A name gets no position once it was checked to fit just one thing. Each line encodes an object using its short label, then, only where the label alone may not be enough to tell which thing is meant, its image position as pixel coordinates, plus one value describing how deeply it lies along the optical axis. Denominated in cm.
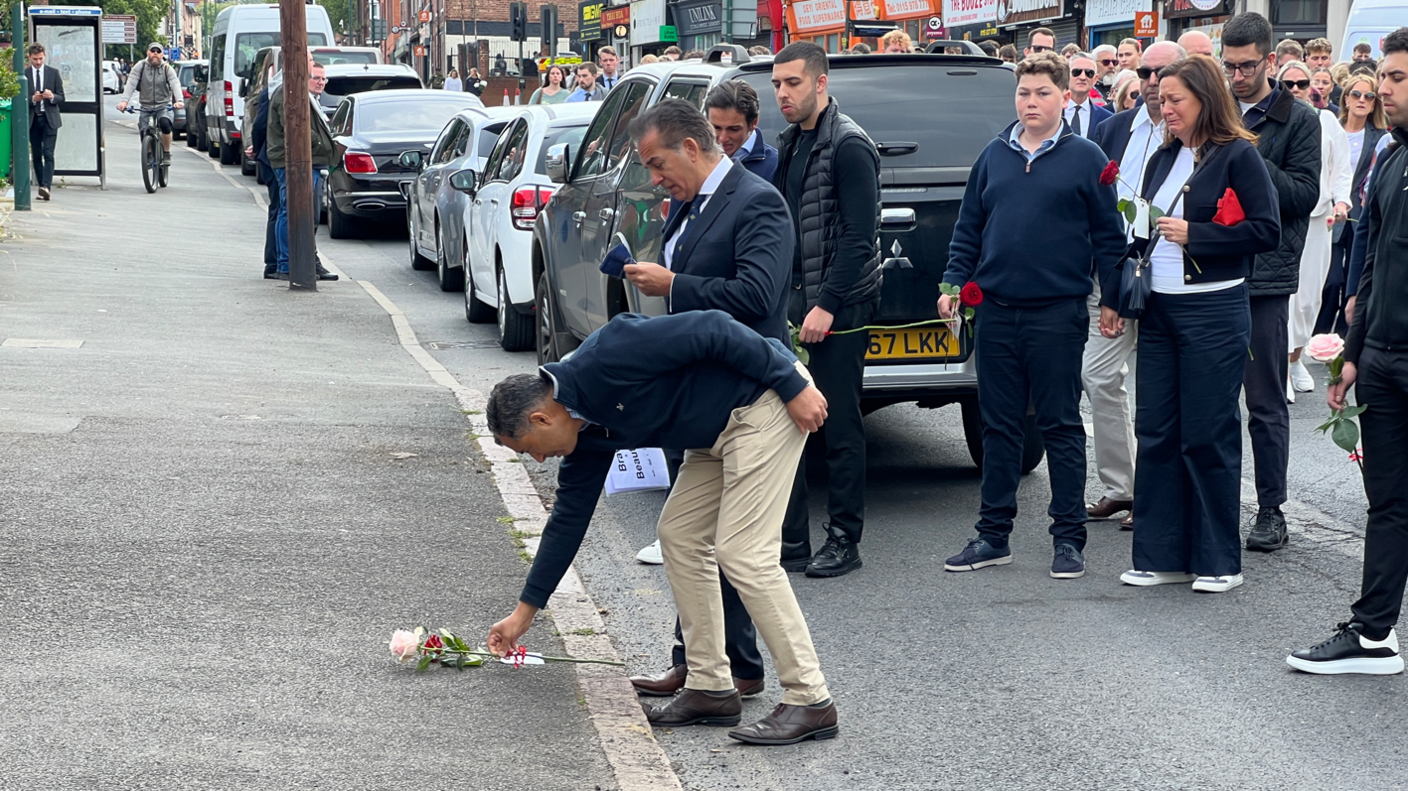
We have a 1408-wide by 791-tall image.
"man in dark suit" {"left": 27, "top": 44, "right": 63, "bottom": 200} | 2234
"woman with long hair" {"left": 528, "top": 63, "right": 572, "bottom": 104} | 2225
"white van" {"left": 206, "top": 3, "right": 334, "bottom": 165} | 3403
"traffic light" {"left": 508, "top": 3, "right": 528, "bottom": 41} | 3912
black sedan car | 1948
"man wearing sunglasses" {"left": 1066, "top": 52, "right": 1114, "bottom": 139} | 1086
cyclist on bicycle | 2577
